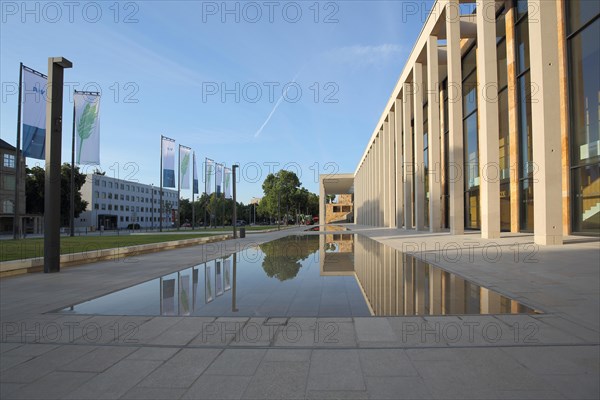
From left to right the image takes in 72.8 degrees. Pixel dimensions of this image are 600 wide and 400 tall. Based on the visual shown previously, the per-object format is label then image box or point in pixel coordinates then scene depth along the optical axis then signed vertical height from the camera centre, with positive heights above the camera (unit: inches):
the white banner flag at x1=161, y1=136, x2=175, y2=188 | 1496.7 +215.3
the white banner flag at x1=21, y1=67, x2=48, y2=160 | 666.8 +182.8
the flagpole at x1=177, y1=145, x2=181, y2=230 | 1611.7 +161.2
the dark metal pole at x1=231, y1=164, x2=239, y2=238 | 1050.3 +80.6
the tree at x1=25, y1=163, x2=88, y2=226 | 2375.7 +179.8
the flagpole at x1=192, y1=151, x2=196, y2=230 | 1815.2 +246.7
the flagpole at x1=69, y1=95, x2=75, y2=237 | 1201.3 +111.6
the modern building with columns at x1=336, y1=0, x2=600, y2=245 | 561.9 +189.7
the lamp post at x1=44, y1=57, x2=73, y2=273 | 407.2 +53.5
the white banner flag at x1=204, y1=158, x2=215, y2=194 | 1708.9 +199.6
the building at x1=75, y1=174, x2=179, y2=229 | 3545.8 +161.3
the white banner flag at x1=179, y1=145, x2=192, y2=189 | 1617.9 +206.7
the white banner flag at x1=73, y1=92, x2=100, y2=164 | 757.4 +178.1
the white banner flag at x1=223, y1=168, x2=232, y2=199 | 1763.0 +158.4
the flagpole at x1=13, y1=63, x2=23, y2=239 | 1038.1 +194.5
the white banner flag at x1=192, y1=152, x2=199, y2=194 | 1825.5 +172.3
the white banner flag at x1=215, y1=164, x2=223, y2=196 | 1701.5 +175.8
